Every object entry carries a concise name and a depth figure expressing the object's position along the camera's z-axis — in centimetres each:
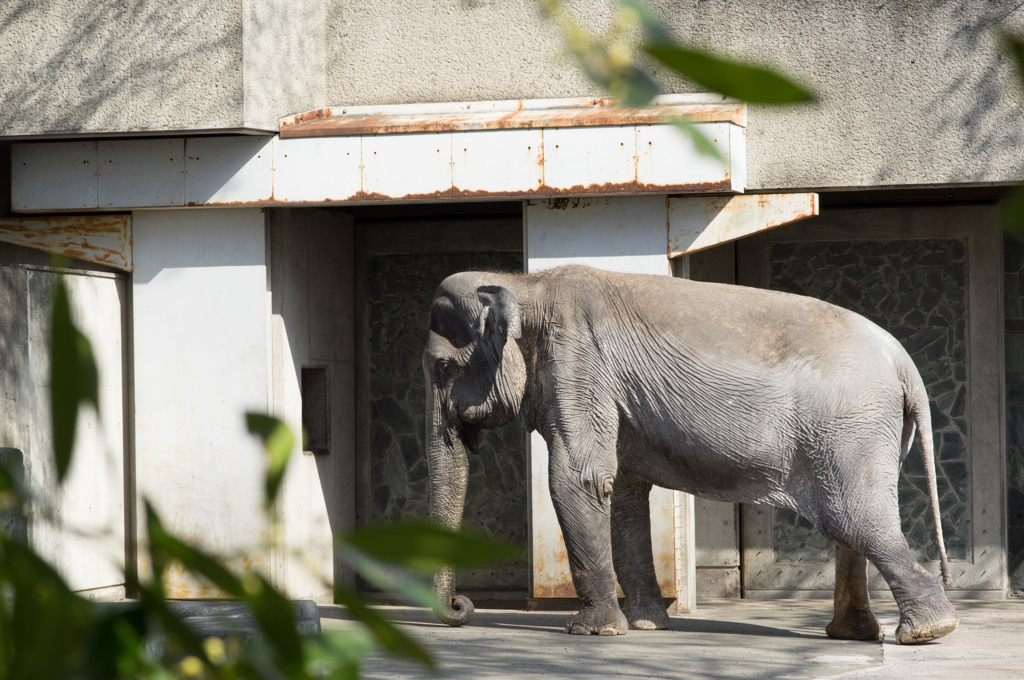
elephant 3697
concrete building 3891
